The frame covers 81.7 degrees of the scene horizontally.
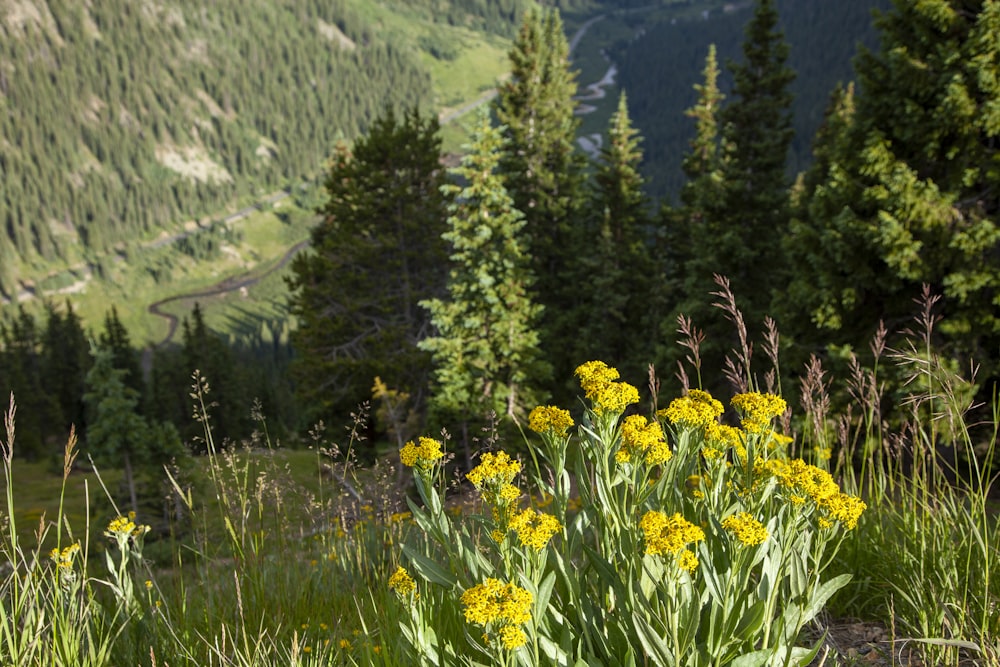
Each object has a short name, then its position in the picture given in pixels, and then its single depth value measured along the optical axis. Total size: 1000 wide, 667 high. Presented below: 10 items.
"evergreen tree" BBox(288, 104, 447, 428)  22.44
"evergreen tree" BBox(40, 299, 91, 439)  63.03
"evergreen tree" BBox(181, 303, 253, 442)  51.50
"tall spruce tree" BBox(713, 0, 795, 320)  18.39
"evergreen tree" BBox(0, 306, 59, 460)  56.09
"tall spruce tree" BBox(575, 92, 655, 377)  23.75
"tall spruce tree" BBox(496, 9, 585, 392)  24.53
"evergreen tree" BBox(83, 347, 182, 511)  23.30
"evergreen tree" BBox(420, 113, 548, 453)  18.64
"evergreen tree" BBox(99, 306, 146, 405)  57.16
